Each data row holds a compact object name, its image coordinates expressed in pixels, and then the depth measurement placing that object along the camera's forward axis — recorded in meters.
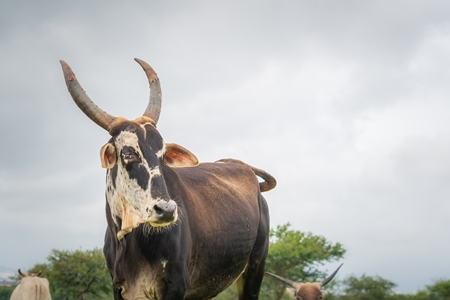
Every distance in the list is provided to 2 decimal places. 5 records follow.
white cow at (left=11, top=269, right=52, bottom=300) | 17.98
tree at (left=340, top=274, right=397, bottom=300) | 28.58
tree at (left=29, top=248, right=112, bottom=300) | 27.73
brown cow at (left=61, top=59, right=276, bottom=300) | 6.29
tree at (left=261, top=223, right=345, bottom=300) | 35.12
